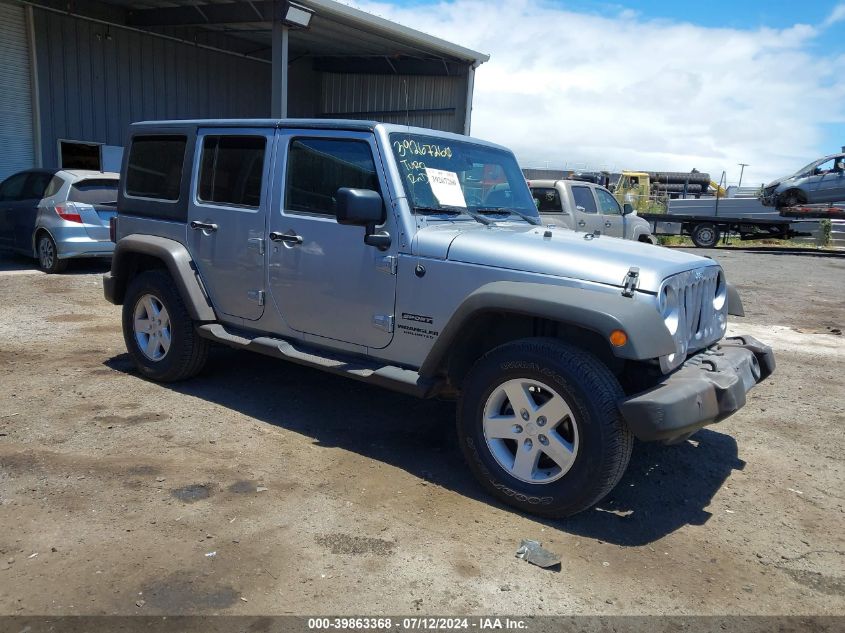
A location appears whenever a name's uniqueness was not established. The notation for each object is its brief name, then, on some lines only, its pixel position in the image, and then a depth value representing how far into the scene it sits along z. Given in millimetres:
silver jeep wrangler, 3461
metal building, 14227
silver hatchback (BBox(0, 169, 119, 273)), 10289
